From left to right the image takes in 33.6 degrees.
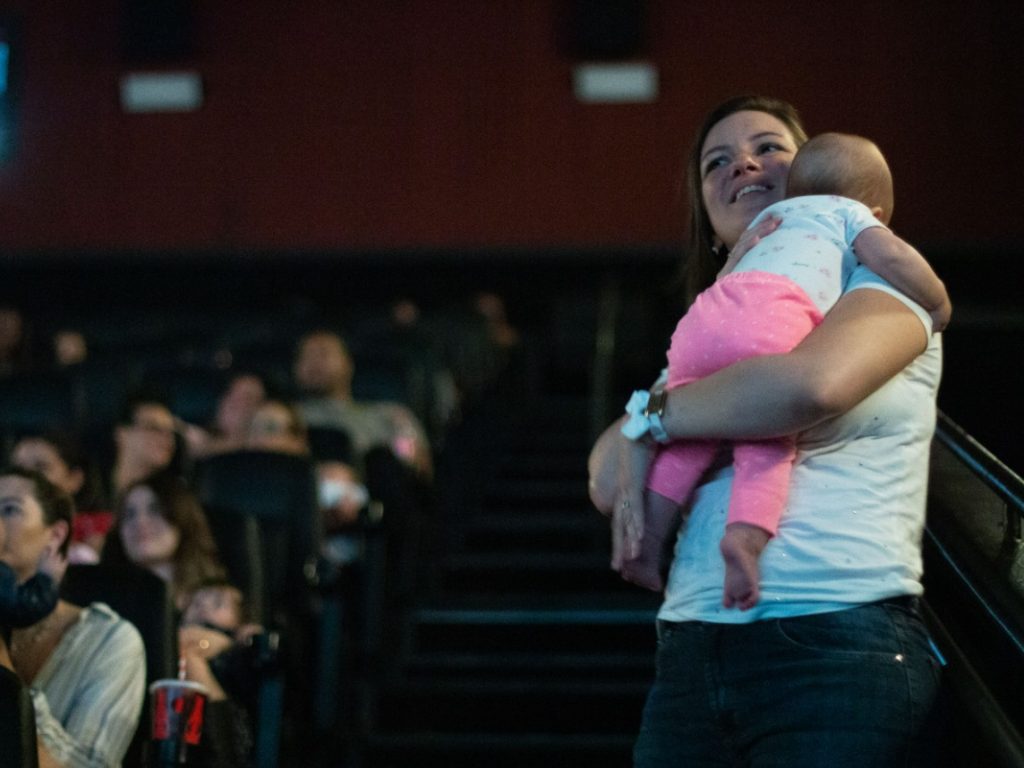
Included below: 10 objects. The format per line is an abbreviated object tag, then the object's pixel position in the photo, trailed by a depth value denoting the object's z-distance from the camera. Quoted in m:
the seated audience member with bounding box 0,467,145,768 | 2.72
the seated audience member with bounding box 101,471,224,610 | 3.95
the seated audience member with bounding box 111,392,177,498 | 4.85
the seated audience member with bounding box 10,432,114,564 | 4.54
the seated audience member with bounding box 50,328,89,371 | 7.80
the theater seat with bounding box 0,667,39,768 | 2.24
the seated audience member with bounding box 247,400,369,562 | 4.99
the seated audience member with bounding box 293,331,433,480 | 6.05
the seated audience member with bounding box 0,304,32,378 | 8.05
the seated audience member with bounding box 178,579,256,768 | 3.25
